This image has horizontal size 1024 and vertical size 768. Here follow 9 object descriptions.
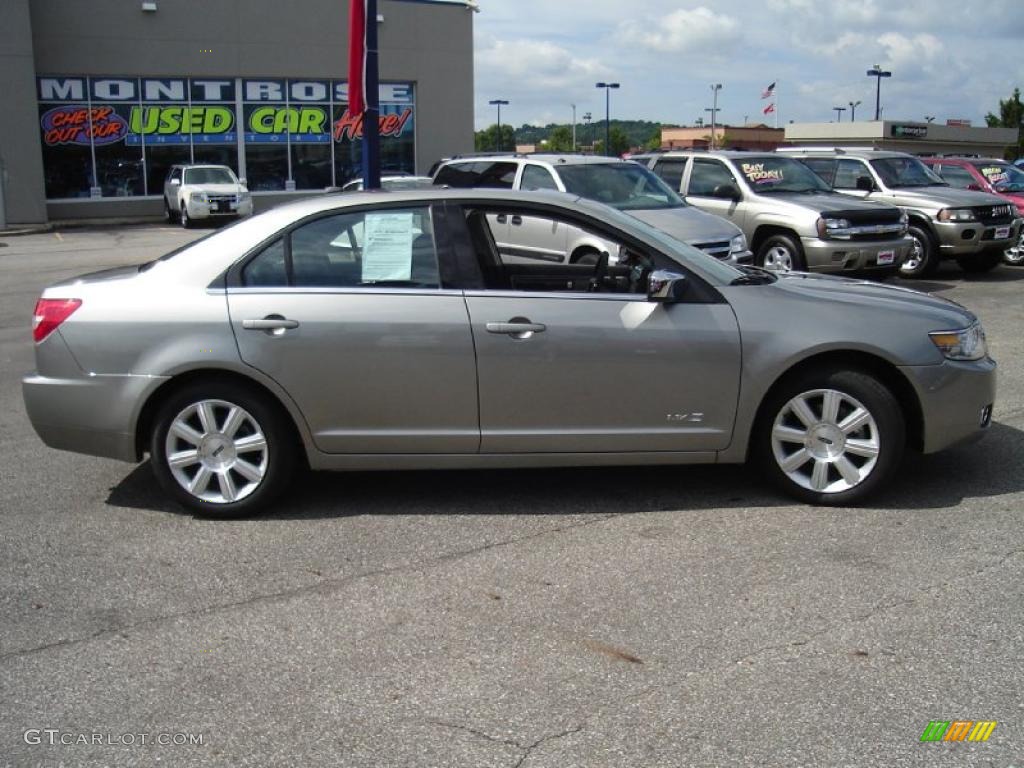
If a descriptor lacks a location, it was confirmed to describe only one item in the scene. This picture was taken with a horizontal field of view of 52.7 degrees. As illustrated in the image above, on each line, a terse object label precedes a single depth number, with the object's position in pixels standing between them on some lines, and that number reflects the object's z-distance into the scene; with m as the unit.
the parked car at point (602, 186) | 10.93
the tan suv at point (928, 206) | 14.82
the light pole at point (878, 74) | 62.34
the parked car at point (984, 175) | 17.81
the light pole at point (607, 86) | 64.81
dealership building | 31.48
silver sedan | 5.16
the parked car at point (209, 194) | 28.33
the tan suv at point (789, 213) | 12.97
